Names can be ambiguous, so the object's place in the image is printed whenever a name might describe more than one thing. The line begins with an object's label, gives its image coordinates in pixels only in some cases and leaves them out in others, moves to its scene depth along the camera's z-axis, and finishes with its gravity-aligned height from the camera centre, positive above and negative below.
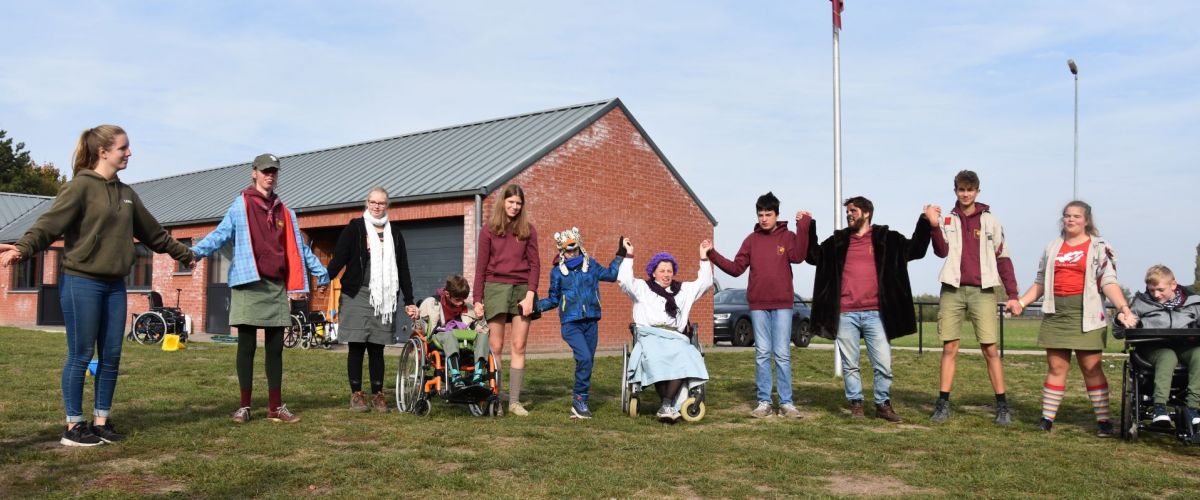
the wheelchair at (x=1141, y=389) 6.59 -0.65
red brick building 17.80 +1.83
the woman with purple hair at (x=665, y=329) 7.60 -0.32
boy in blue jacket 7.78 -0.08
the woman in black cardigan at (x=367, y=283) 7.56 +0.02
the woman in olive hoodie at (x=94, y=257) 5.69 +0.15
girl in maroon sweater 7.74 +0.15
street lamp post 23.43 +5.55
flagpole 11.70 +1.81
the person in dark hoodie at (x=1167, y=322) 6.46 -0.18
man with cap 6.66 +0.12
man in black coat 7.74 +0.00
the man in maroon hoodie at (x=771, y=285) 8.03 +0.05
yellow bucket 16.53 -1.03
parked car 22.08 -0.73
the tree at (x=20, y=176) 59.43 +6.66
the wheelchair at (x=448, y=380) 7.54 -0.73
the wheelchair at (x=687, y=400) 7.63 -0.87
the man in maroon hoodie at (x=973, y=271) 7.50 +0.18
